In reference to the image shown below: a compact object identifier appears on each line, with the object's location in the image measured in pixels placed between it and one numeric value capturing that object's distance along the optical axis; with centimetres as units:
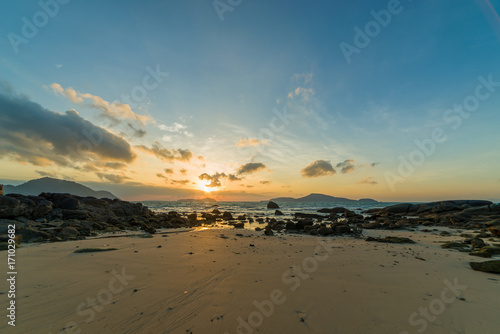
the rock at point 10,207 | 1553
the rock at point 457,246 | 1160
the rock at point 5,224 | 1205
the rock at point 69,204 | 2376
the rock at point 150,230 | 1792
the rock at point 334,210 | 5585
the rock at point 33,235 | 1146
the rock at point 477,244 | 1163
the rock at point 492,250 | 1007
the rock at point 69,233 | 1262
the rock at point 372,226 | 2414
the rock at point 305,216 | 3915
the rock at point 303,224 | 2223
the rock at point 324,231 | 1815
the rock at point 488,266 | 716
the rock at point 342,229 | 1845
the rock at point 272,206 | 7126
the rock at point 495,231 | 1574
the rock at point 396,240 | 1374
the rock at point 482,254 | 967
